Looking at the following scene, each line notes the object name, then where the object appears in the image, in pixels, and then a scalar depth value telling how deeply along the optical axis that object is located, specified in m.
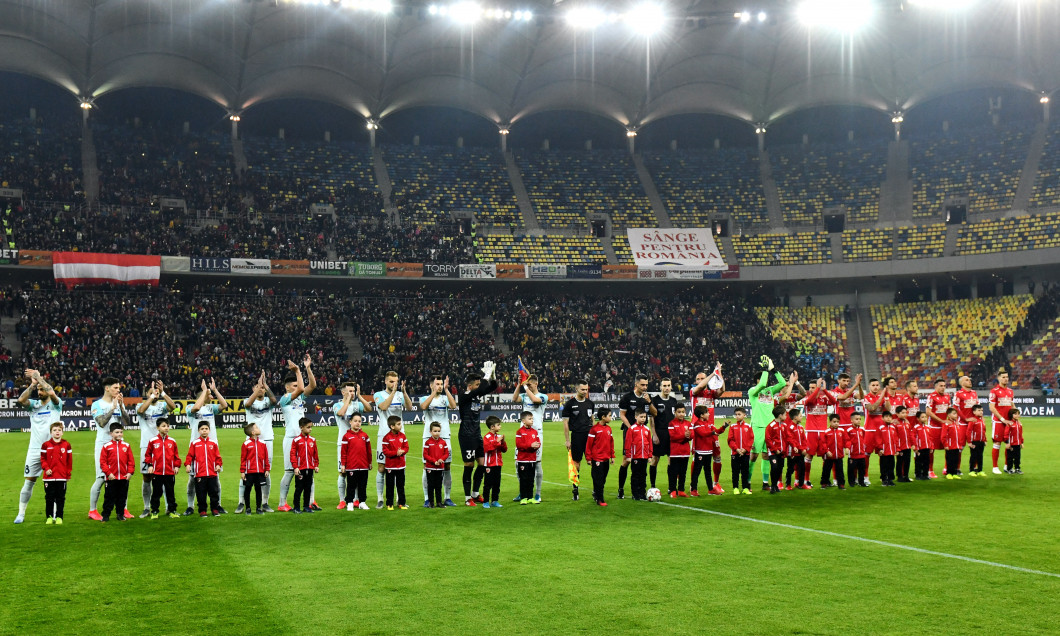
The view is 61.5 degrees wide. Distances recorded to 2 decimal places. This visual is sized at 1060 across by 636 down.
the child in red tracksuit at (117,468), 13.87
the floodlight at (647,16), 47.34
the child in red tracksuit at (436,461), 14.95
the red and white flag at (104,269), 42.91
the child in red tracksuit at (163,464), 14.21
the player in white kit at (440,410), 15.05
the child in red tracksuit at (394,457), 14.96
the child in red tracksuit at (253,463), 14.55
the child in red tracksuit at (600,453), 15.41
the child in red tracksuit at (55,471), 13.81
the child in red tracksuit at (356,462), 14.95
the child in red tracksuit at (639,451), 15.55
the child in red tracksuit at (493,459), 15.18
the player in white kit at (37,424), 13.96
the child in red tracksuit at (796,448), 16.70
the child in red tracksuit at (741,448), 16.42
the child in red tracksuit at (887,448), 17.72
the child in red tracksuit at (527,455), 15.37
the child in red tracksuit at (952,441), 18.61
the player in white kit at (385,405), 14.96
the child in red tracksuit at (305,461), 14.71
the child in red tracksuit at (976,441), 19.14
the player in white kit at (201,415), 14.54
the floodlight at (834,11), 46.94
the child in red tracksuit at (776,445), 16.52
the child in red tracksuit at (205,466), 14.23
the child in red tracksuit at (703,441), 16.05
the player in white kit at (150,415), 14.41
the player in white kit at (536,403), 15.53
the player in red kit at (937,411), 18.77
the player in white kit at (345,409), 15.10
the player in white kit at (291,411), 15.04
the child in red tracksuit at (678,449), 15.87
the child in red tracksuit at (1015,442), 19.33
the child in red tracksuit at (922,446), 18.27
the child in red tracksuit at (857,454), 17.28
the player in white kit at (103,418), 14.19
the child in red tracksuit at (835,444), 17.25
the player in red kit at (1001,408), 19.34
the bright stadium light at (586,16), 47.19
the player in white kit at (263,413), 14.90
